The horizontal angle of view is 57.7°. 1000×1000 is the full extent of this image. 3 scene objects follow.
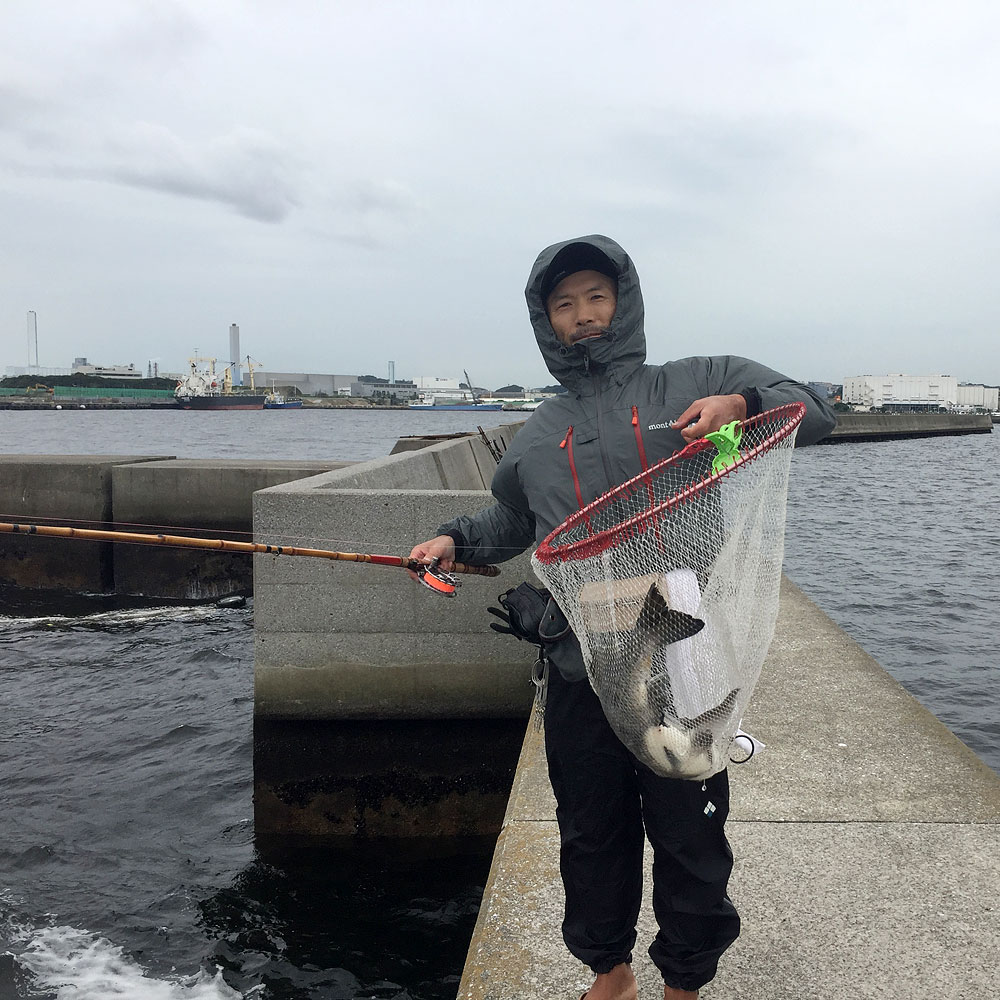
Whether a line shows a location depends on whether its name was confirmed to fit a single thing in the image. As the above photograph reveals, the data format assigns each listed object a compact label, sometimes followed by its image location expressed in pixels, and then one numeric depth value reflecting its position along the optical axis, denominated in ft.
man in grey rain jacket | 7.41
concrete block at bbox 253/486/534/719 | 18.54
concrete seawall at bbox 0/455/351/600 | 41.29
